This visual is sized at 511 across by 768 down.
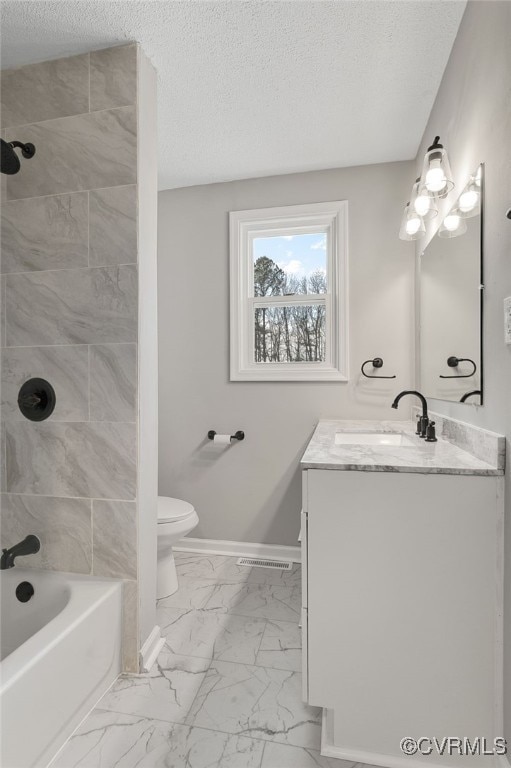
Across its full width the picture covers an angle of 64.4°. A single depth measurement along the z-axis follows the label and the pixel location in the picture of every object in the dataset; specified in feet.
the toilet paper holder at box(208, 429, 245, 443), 8.68
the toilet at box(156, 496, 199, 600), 6.61
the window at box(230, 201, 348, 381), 8.40
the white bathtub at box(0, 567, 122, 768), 3.53
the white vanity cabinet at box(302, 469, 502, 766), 3.81
